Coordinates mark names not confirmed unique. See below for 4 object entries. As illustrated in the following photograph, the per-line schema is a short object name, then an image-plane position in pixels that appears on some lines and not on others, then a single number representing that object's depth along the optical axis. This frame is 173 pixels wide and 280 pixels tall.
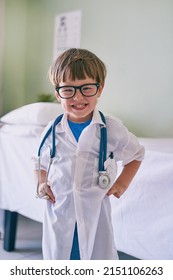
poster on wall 2.14
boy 0.70
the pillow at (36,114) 1.47
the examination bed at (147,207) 0.93
